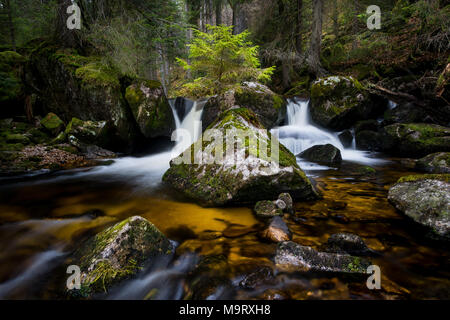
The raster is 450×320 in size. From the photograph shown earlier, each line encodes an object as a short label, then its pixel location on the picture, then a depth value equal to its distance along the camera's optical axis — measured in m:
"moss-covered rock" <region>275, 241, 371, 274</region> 2.18
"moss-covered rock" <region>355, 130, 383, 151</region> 9.08
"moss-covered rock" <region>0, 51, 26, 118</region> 8.68
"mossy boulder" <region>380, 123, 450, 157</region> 7.15
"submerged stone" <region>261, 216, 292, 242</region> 2.81
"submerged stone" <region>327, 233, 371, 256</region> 2.51
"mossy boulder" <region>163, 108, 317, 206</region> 3.79
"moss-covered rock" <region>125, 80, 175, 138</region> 8.73
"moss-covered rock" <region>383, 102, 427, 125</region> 9.16
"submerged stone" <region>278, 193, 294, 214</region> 3.50
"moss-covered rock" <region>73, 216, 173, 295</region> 2.05
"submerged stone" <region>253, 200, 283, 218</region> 3.41
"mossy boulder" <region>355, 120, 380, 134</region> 9.75
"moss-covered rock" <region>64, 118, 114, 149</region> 8.36
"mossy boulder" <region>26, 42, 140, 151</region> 8.42
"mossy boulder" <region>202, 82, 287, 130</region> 8.52
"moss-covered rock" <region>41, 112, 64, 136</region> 8.97
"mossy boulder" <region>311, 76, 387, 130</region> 9.73
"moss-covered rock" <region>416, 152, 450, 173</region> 5.64
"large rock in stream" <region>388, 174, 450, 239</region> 2.75
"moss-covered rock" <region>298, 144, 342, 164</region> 7.38
